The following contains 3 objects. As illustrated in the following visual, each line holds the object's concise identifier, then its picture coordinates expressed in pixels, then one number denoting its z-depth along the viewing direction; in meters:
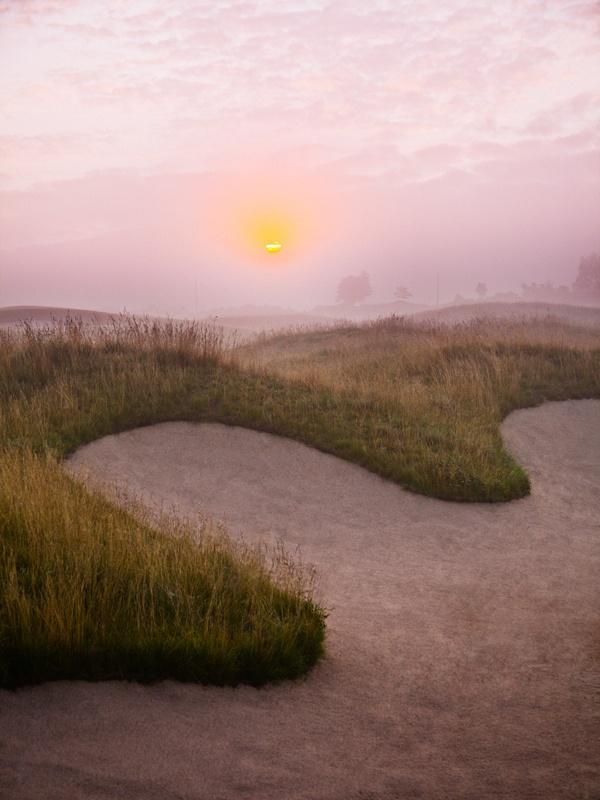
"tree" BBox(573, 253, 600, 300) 114.44
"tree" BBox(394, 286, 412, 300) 157.12
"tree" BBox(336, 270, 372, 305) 148.75
